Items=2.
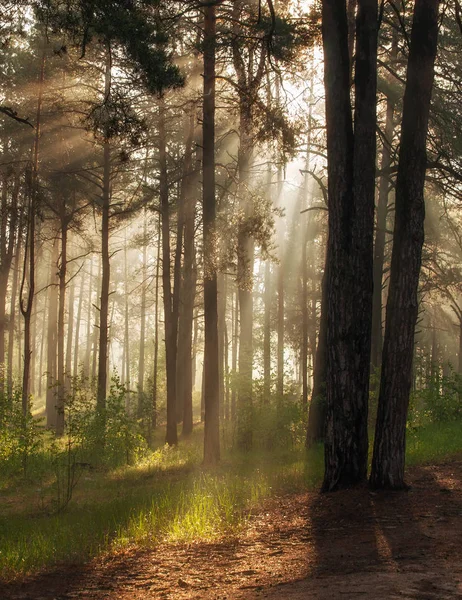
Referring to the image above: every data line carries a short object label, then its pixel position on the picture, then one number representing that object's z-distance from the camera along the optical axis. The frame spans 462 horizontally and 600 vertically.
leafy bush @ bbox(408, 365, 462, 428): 15.91
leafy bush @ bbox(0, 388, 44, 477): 15.16
